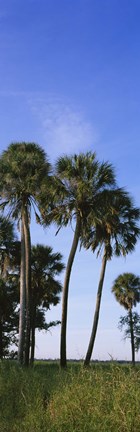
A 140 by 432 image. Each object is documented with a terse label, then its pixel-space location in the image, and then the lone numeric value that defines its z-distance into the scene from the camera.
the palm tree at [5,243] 37.47
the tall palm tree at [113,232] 31.80
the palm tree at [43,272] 39.41
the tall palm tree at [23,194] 30.50
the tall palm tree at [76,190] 28.56
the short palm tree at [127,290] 56.72
